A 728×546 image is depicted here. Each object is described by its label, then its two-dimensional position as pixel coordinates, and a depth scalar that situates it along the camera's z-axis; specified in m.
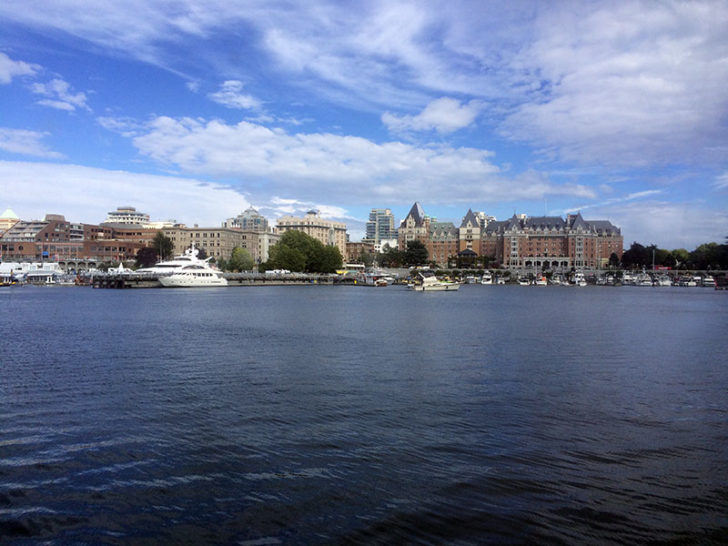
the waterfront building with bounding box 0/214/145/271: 158.75
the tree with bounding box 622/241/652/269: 198.62
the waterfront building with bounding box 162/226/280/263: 171.00
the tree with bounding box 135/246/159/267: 151.62
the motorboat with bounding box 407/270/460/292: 113.31
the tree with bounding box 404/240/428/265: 194.50
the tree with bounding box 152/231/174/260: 151.88
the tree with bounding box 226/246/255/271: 147.88
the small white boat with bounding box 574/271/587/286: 163.50
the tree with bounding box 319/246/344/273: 146.00
